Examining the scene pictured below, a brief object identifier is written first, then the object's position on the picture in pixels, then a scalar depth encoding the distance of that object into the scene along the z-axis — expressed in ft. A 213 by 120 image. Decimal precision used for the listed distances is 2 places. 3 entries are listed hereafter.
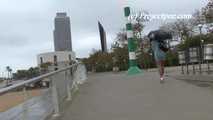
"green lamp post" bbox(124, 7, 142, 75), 37.79
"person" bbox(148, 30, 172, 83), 21.77
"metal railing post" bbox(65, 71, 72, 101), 18.17
